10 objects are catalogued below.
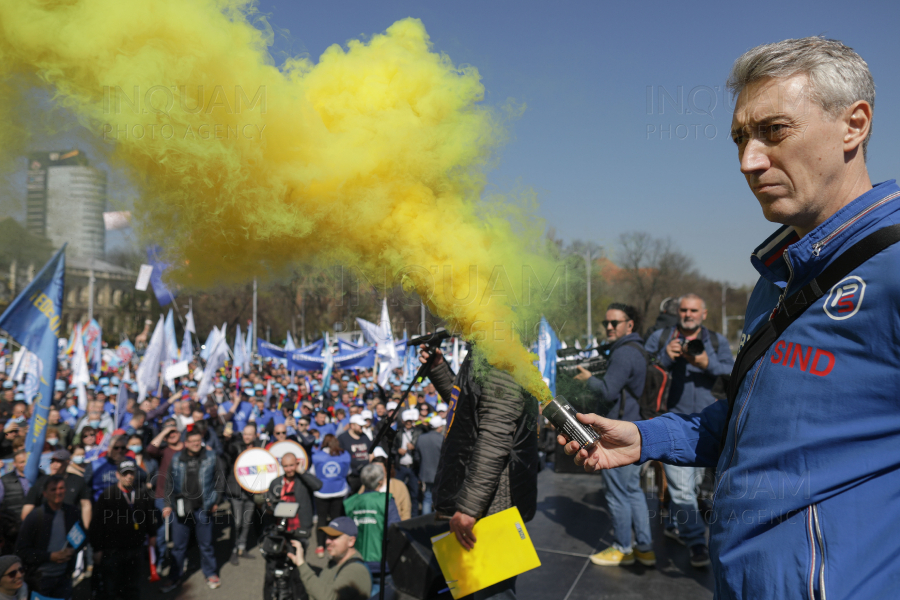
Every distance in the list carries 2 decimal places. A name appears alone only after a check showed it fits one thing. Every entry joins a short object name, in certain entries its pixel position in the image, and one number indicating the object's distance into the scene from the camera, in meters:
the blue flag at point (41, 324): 5.42
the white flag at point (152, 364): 11.95
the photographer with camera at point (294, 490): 7.32
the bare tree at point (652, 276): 43.88
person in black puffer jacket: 2.99
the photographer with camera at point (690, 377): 5.04
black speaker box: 3.55
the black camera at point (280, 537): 4.71
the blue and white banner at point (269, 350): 21.84
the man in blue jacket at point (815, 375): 1.10
